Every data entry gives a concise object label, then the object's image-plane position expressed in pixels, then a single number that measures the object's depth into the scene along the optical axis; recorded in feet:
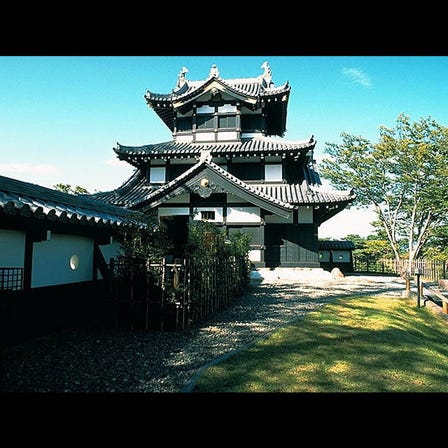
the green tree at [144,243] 21.54
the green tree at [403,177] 78.95
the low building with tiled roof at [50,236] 17.11
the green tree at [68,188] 98.78
